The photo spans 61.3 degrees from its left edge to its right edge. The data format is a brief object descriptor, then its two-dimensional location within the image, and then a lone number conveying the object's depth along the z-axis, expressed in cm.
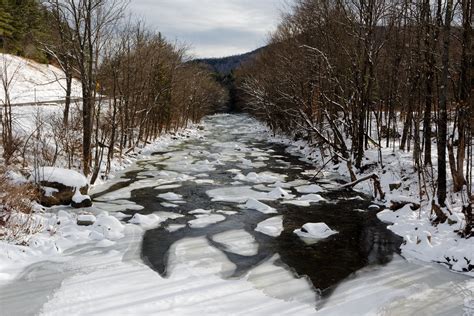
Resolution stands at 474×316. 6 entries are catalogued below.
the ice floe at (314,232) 1049
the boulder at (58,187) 1256
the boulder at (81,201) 1266
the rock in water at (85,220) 1055
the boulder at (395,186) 1476
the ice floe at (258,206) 1294
